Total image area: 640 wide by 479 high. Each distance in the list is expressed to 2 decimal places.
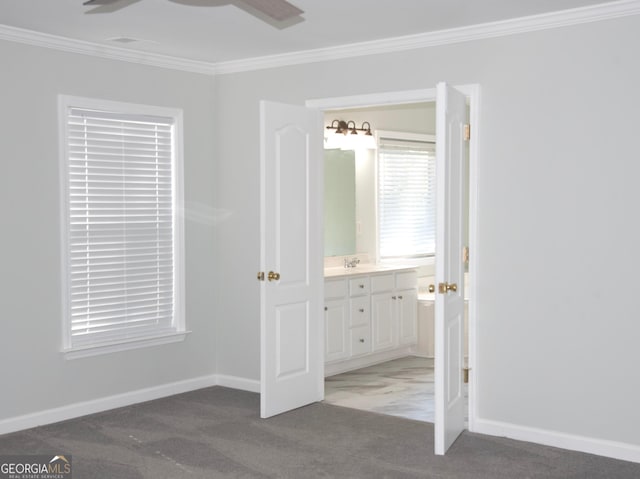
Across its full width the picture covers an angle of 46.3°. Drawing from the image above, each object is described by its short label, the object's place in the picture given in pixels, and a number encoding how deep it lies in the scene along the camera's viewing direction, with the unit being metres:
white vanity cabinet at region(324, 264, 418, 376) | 6.15
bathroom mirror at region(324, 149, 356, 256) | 6.72
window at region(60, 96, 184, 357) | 4.94
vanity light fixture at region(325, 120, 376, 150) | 6.60
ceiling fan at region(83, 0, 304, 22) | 3.02
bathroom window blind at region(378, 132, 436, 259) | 7.30
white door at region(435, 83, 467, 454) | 4.07
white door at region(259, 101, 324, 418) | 4.87
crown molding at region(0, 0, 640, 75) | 4.12
